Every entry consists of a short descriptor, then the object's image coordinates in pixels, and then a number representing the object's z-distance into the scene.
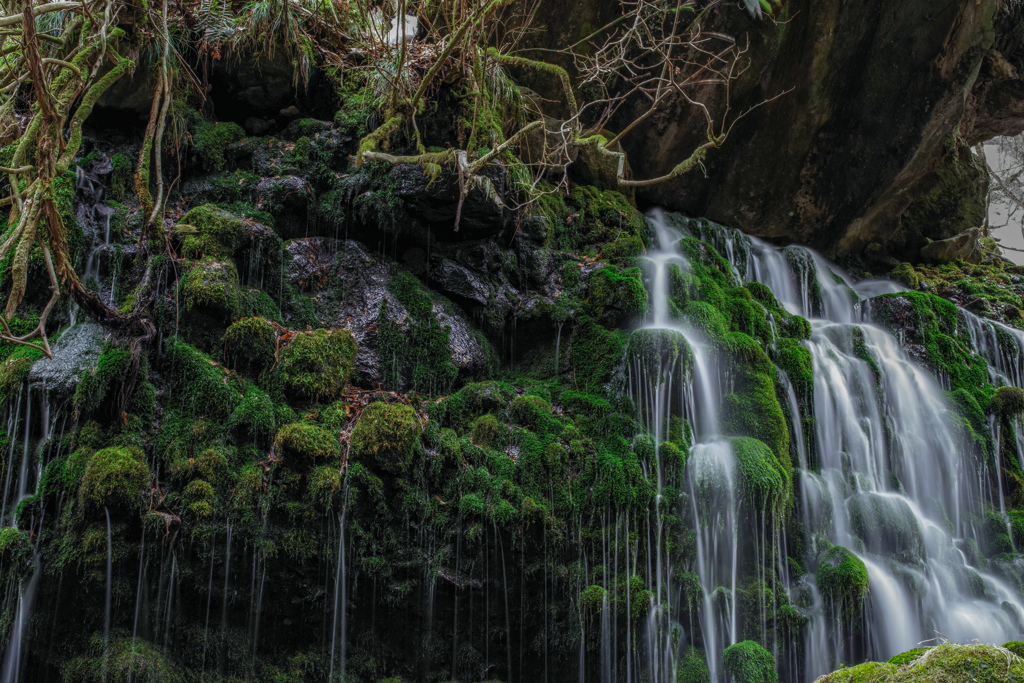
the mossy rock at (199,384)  4.81
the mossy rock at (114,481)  4.05
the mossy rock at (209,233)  5.79
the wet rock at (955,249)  11.61
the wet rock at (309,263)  6.50
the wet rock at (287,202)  6.88
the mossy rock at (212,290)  5.34
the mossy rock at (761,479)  5.21
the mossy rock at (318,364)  5.26
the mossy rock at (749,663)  4.51
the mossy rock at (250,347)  5.27
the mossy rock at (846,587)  5.04
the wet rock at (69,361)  4.40
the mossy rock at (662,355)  5.91
